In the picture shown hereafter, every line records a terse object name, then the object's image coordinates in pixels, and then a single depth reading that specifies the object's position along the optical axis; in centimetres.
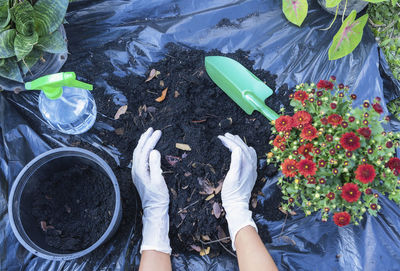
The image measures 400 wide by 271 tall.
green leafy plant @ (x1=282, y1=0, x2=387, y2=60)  109
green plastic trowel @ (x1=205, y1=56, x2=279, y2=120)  120
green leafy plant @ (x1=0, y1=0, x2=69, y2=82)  97
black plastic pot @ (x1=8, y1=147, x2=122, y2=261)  94
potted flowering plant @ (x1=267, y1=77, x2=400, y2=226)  84
